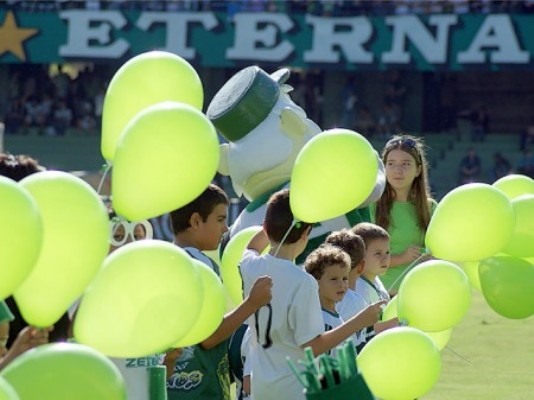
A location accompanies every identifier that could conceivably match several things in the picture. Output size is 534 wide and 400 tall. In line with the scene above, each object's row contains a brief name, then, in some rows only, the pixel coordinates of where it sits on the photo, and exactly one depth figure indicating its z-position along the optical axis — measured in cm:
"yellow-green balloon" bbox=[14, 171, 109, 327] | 779
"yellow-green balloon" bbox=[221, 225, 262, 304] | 1223
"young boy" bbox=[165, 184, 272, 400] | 1126
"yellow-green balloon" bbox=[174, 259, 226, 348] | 964
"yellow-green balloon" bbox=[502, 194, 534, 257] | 1218
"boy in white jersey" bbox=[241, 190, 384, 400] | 1040
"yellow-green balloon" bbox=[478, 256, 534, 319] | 1202
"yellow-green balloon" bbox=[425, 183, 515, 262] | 1130
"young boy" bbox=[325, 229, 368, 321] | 1191
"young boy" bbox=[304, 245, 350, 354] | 1102
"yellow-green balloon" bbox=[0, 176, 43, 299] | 696
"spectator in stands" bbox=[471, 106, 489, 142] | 6831
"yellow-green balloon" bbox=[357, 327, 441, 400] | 1010
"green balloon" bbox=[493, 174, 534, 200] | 1309
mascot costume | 1414
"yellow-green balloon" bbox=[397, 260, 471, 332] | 1124
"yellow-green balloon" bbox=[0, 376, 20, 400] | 644
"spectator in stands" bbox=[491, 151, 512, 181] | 6284
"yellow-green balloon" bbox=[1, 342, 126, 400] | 701
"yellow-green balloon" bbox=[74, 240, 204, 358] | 777
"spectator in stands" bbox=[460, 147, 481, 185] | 6353
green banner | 6837
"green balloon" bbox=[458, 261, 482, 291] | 1264
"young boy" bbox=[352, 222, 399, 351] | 1262
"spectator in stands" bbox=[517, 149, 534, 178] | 6156
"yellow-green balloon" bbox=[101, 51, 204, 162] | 995
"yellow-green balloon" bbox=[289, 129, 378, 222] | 1050
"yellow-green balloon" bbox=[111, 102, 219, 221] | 848
